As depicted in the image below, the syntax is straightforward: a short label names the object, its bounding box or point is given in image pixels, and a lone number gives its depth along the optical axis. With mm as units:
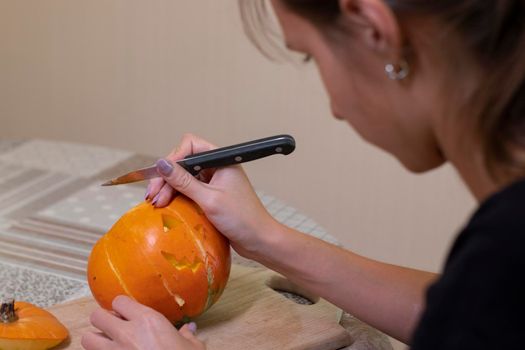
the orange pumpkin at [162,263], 1010
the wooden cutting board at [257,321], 1025
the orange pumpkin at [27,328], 948
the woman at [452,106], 576
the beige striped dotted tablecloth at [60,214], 1169
